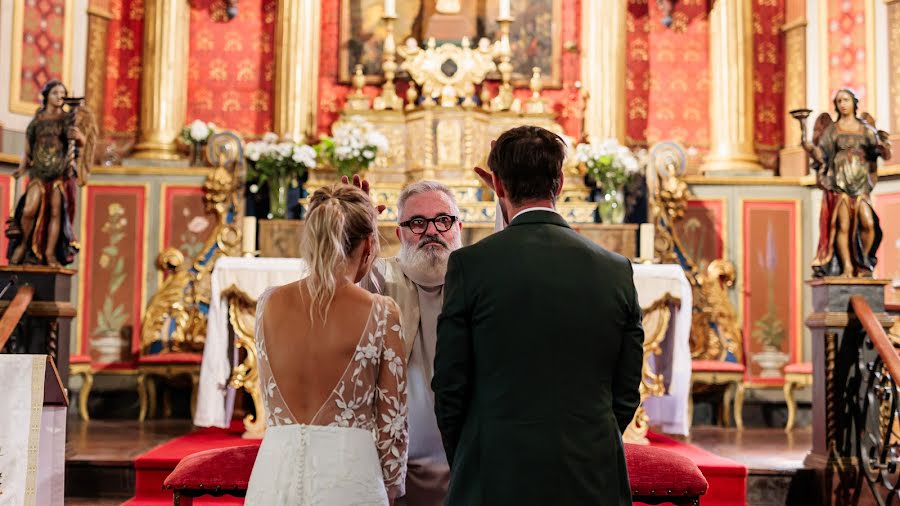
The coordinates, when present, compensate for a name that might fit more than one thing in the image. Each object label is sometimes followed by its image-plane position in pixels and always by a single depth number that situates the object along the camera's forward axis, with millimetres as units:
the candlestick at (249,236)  7020
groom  2068
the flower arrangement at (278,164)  7559
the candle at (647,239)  7254
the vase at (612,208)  7711
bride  2369
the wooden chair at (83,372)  7156
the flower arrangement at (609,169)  7598
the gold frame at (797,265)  7738
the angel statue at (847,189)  5527
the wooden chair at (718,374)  7145
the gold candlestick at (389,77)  7969
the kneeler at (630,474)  3389
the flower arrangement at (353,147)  7395
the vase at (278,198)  7684
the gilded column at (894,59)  7594
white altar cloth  5625
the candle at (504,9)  8031
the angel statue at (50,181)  5453
